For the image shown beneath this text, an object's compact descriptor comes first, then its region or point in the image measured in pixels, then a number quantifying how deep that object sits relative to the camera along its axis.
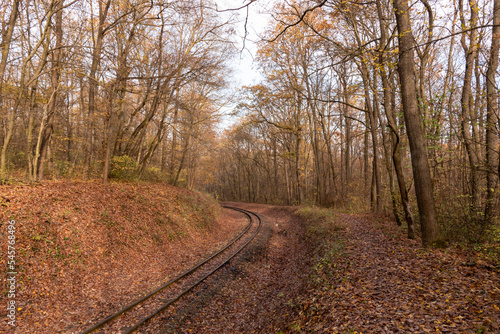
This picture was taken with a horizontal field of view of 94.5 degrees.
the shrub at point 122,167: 11.75
